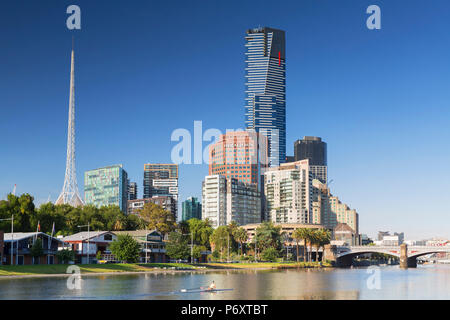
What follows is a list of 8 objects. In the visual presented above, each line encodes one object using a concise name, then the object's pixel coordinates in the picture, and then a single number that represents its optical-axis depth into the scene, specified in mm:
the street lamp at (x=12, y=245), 141988
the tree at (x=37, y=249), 148375
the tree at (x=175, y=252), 199000
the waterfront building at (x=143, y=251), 195325
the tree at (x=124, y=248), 169750
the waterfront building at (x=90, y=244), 175750
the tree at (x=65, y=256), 154500
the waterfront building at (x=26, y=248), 147625
